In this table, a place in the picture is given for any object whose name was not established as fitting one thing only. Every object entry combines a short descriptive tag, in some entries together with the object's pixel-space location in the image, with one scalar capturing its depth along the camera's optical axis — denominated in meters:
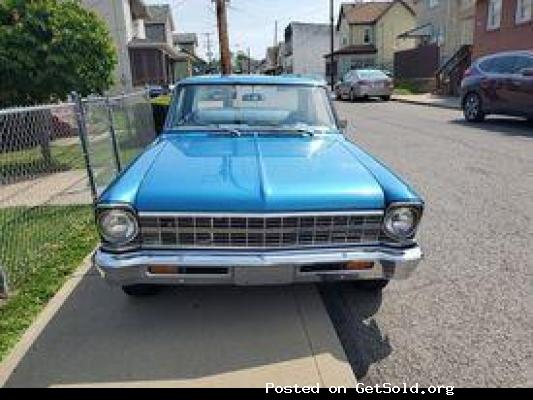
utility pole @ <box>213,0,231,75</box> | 26.70
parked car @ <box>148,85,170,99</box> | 25.98
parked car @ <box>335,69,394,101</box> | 25.61
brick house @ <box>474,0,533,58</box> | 21.53
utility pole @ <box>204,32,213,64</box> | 111.82
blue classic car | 3.26
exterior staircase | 25.88
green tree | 9.55
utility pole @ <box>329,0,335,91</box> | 46.25
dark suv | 12.38
